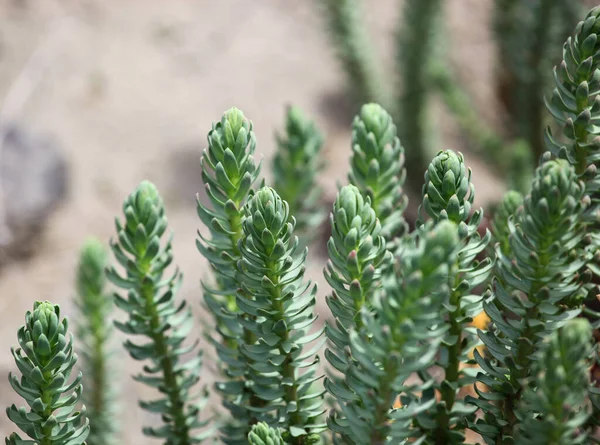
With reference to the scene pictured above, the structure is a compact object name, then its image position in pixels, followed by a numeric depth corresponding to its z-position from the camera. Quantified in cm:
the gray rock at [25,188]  199
